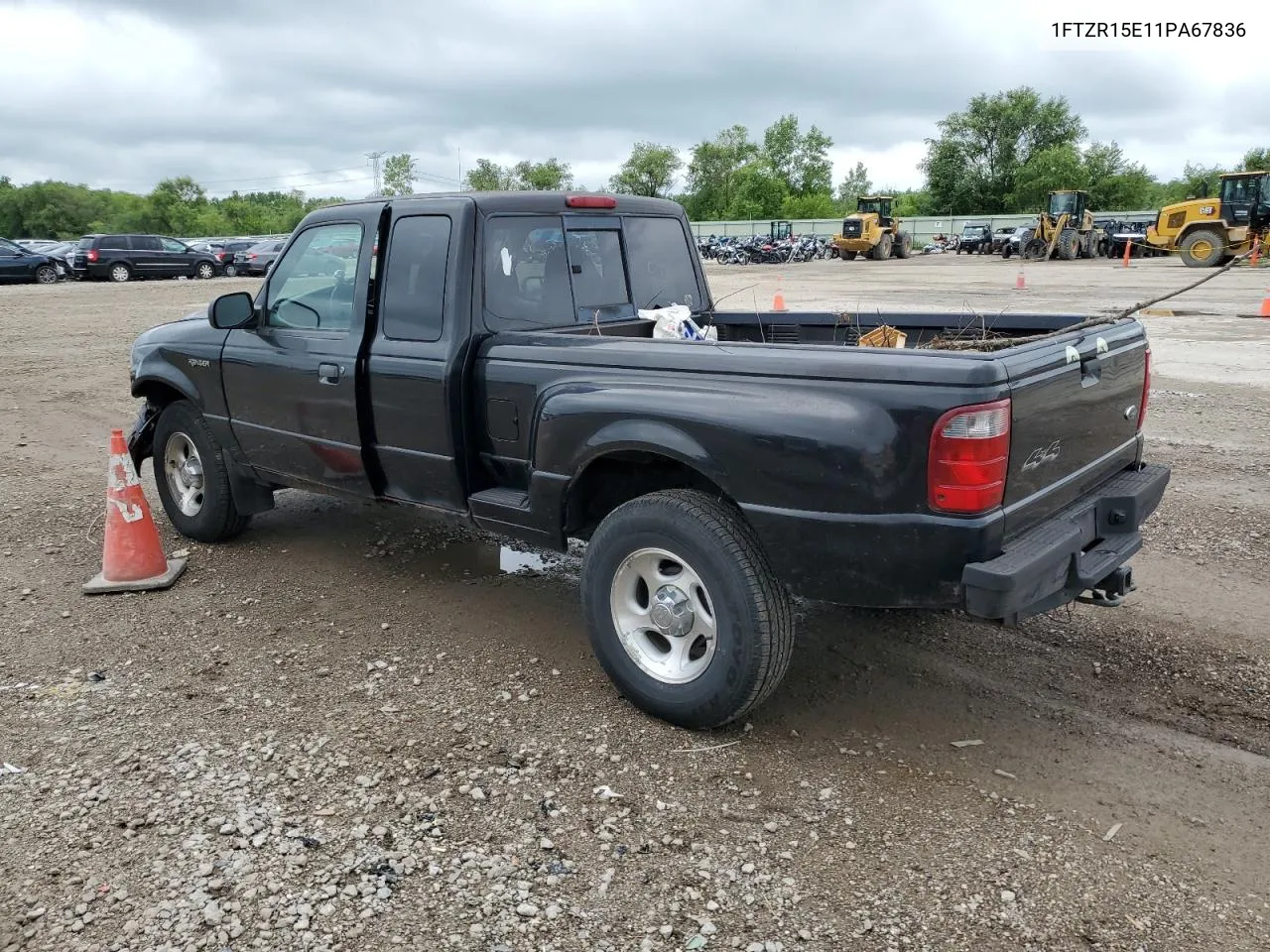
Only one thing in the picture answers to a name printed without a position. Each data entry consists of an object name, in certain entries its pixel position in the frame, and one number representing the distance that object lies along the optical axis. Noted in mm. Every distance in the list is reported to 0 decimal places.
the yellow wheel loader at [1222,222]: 30703
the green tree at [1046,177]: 77750
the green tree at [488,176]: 105500
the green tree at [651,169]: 117006
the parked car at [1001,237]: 46831
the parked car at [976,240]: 51250
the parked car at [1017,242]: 42219
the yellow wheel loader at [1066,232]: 39656
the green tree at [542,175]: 104625
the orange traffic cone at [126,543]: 5125
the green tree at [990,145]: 84562
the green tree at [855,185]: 113662
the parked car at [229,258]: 36291
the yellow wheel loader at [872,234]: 47188
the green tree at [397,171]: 95125
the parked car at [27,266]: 32344
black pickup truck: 2957
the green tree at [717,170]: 112688
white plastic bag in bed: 4754
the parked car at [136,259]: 32812
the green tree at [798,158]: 111062
